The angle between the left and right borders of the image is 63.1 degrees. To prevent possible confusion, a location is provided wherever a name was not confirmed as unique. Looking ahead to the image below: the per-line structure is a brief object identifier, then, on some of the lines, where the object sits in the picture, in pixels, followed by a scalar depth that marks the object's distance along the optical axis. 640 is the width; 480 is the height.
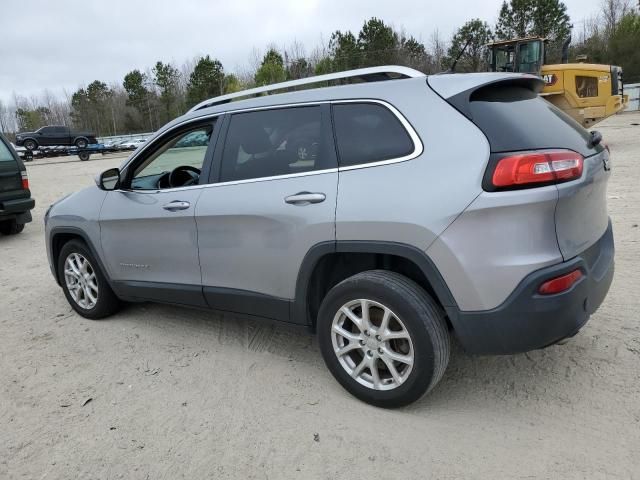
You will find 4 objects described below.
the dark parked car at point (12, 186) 8.12
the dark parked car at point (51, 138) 37.09
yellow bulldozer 13.67
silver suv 2.48
